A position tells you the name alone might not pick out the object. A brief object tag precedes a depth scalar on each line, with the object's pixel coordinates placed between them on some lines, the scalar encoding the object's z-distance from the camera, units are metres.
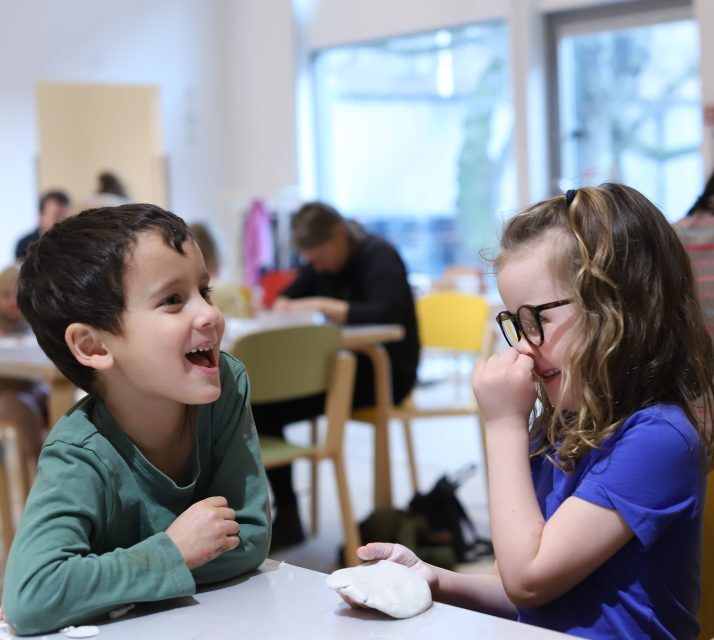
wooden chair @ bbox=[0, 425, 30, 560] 3.35
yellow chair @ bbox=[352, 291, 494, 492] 3.69
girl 1.05
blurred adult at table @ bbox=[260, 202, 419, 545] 3.66
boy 1.02
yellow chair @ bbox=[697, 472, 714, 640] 1.29
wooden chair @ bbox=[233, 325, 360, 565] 2.91
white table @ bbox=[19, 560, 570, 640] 0.92
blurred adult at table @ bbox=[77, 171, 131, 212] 6.94
